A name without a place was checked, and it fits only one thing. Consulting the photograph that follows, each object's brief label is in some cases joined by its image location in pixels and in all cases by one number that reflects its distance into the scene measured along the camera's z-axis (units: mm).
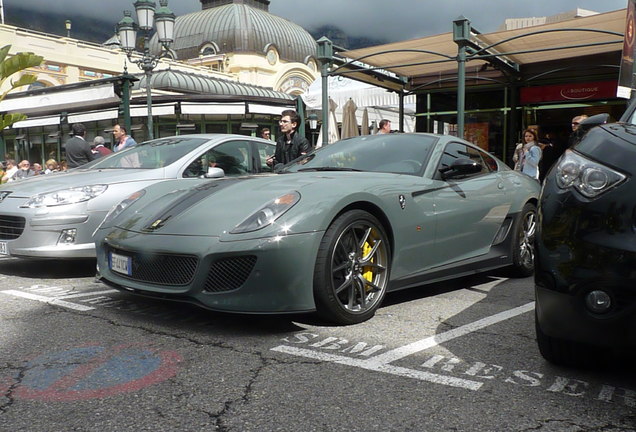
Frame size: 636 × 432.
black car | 2211
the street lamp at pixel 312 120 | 18544
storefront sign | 11789
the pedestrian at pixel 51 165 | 15175
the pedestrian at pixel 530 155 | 8180
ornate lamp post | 13766
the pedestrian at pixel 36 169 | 15941
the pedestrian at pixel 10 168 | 15041
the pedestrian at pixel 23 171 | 14844
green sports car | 3229
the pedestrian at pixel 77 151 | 8906
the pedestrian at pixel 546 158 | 9961
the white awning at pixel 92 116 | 18578
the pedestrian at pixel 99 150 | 9930
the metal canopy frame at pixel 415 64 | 8648
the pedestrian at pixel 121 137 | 9883
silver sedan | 5031
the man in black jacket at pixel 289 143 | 7131
